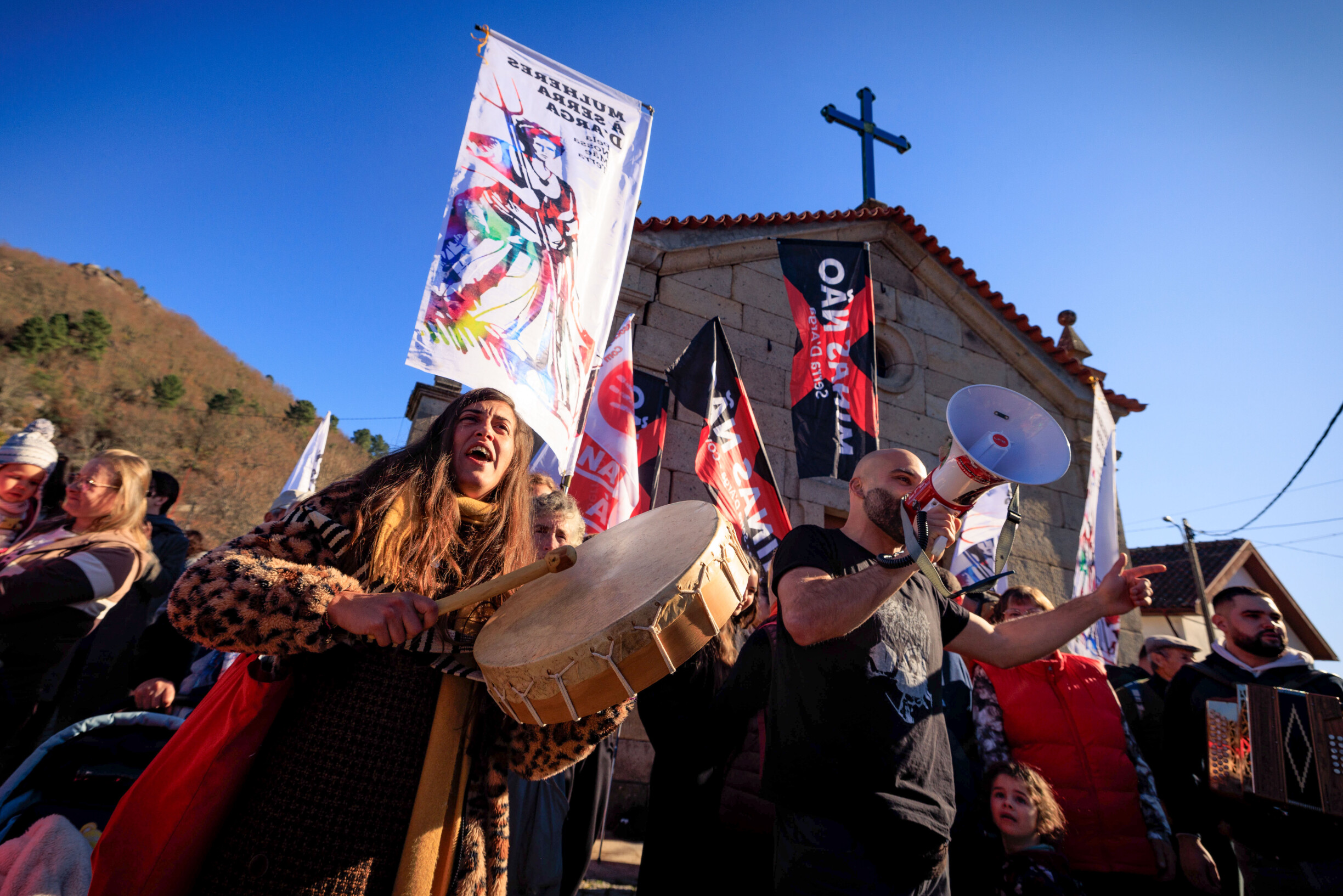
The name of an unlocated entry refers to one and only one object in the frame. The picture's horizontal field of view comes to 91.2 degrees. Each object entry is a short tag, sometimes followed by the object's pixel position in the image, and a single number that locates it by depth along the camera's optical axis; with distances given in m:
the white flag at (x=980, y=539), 5.25
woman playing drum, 1.33
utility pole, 17.61
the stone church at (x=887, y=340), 6.39
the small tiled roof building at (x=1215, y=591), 20.69
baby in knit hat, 3.32
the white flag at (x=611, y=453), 4.29
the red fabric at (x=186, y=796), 1.27
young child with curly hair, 2.58
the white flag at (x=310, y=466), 6.58
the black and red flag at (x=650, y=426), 4.93
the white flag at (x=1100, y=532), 5.16
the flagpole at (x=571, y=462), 3.18
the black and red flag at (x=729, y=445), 4.64
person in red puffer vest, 2.80
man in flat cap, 3.70
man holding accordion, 2.92
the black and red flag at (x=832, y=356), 5.44
